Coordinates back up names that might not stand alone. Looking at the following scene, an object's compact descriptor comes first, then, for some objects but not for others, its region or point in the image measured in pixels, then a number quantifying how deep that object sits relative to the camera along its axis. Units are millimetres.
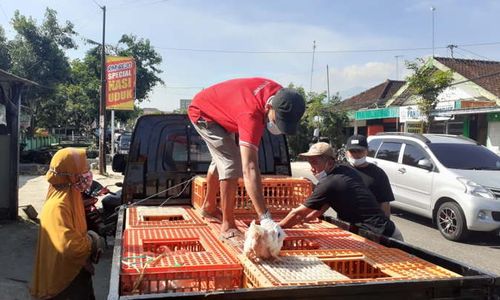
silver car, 7949
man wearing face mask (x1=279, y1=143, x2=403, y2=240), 3812
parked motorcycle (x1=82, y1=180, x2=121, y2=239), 5385
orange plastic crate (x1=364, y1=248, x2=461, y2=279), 2512
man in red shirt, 3262
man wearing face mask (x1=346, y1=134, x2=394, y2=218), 5082
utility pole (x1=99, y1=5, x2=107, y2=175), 19708
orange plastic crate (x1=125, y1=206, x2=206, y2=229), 3795
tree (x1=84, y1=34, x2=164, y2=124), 39125
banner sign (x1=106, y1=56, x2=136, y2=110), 20594
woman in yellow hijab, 3186
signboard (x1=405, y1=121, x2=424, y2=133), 23266
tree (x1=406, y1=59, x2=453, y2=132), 21344
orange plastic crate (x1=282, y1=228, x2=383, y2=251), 3143
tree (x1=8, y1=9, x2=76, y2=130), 32594
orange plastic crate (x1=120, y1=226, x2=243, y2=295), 2381
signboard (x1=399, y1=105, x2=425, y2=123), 22953
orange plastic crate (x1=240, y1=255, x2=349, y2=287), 2285
